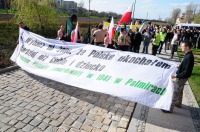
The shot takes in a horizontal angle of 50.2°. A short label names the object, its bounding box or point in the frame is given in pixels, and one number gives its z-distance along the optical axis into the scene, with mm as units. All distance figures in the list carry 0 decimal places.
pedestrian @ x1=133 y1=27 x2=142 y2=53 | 13930
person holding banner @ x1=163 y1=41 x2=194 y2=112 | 5480
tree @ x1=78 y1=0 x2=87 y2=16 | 74550
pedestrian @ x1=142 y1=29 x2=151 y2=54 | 14508
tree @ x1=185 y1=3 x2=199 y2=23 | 115000
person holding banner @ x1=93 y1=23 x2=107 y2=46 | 10250
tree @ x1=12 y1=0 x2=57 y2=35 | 17234
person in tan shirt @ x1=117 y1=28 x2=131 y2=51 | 11430
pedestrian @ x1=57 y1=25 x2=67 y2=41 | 9737
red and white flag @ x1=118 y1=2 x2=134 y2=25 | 10195
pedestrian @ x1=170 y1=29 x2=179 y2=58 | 14269
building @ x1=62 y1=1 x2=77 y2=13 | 131375
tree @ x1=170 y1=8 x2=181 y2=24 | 139125
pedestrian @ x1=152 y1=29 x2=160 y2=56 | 13719
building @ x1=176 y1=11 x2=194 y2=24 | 114900
